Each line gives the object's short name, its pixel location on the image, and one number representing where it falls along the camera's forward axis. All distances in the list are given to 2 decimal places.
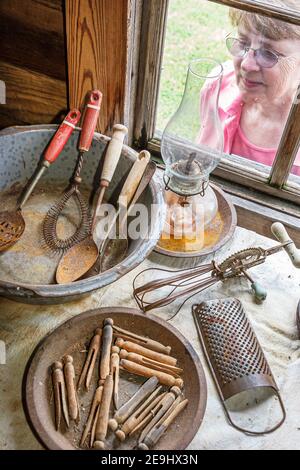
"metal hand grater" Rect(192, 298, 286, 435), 1.01
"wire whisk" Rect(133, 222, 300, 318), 1.12
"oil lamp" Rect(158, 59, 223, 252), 1.22
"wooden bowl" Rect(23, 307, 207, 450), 0.94
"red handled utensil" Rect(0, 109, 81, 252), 1.13
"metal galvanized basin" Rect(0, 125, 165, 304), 1.07
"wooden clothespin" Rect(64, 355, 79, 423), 0.97
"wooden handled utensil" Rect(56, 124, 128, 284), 1.08
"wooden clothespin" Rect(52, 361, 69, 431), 0.96
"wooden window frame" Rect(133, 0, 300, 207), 1.11
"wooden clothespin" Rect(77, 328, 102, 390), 1.03
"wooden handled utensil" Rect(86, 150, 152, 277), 1.11
